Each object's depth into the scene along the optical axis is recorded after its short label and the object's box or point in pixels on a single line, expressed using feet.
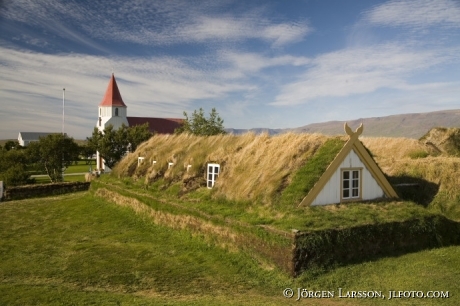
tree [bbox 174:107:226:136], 141.99
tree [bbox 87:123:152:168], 104.73
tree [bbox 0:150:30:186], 98.68
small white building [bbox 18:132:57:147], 416.87
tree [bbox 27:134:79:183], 110.01
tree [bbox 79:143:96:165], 125.68
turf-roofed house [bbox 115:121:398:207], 40.22
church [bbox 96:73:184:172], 237.57
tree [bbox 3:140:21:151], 157.53
